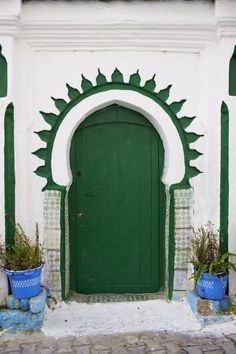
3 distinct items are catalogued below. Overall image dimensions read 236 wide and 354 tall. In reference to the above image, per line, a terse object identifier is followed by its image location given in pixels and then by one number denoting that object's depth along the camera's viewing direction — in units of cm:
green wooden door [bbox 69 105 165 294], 480
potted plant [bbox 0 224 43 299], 408
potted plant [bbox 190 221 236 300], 425
